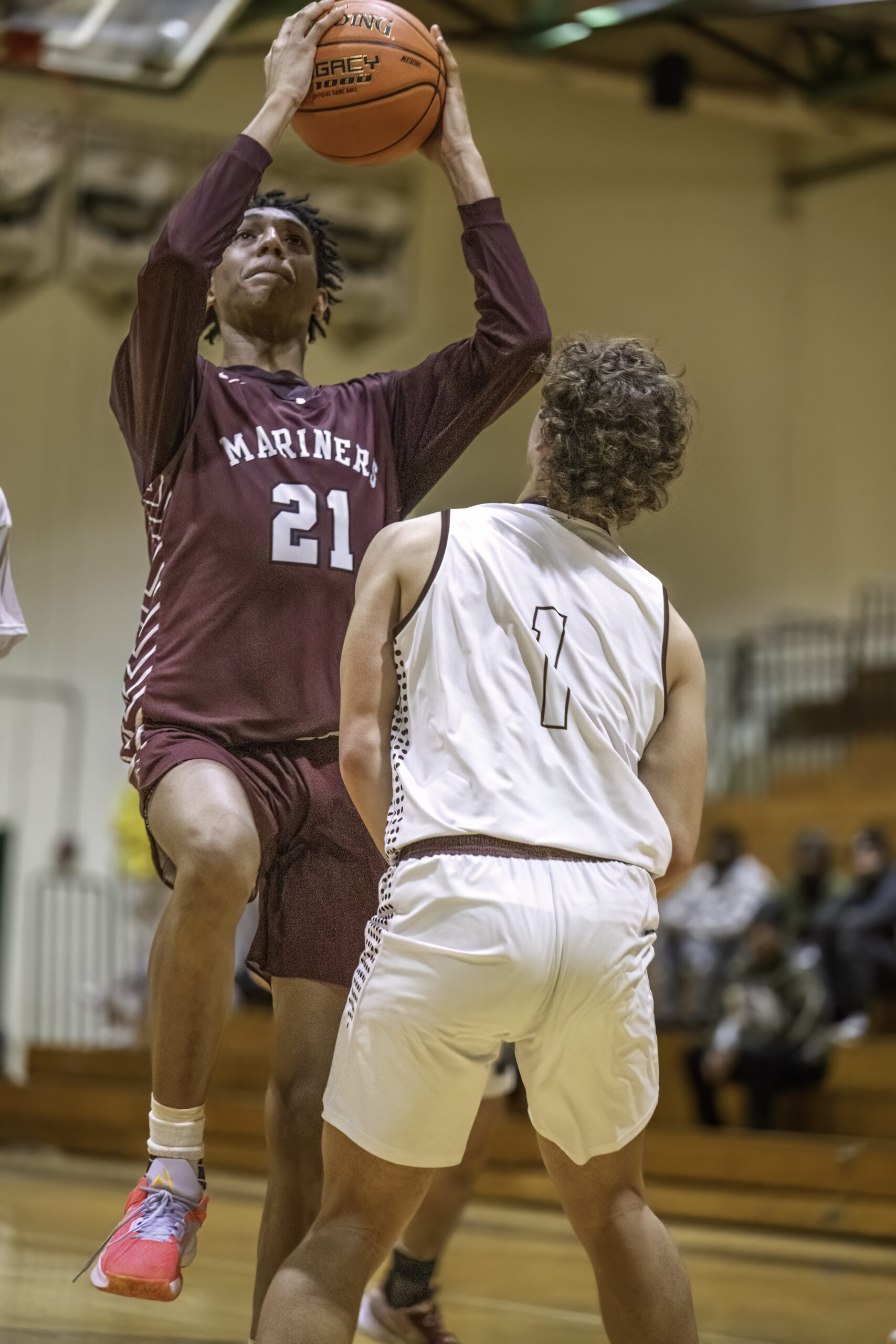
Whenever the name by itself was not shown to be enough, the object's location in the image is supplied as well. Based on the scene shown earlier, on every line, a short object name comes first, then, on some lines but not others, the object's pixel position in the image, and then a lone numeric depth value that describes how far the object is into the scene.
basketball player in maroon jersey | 6.14
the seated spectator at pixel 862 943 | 18.17
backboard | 21.11
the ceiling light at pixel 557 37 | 25.53
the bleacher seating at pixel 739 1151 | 15.37
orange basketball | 6.82
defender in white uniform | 5.07
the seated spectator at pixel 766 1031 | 17.55
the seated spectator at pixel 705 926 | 21.39
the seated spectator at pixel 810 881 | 21.45
